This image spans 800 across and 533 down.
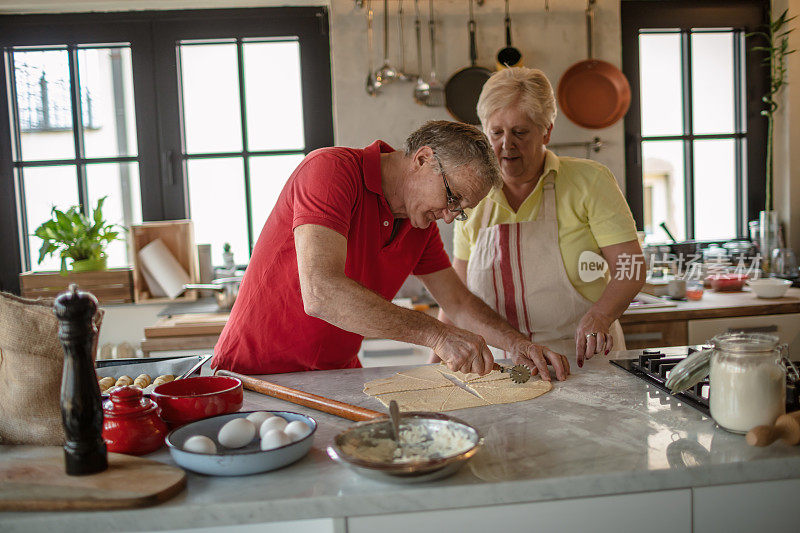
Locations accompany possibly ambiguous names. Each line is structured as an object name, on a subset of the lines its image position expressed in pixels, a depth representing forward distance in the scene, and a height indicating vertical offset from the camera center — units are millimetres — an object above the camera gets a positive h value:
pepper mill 1021 -246
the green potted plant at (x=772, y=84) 3635 +591
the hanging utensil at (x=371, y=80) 3451 +660
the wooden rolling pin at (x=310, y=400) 1310 -379
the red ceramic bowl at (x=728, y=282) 3285 -410
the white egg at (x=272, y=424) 1150 -350
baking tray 1700 -362
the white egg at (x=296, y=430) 1110 -352
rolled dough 1427 -402
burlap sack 1153 -248
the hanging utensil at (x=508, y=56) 3455 +751
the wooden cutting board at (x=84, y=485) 969 -382
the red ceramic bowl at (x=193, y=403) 1256 -338
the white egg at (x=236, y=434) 1140 -358
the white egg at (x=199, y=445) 1076 -355
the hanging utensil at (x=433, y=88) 3477 +610
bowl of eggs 1049 -361
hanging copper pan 3529 +564
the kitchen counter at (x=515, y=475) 973 -407
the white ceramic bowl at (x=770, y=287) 2982 -403
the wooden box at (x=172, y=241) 3456 -104
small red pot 1147 -342
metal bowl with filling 1002 -372
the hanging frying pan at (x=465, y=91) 3480 +589
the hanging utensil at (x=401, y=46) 3469 +835
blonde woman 2021 -77
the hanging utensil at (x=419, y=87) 3451 +620
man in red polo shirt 1449 -106
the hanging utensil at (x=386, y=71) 3428 +698
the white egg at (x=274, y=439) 1073 -352
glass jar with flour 1140 -311
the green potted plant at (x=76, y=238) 3369 -65
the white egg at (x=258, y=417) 1198 -352
